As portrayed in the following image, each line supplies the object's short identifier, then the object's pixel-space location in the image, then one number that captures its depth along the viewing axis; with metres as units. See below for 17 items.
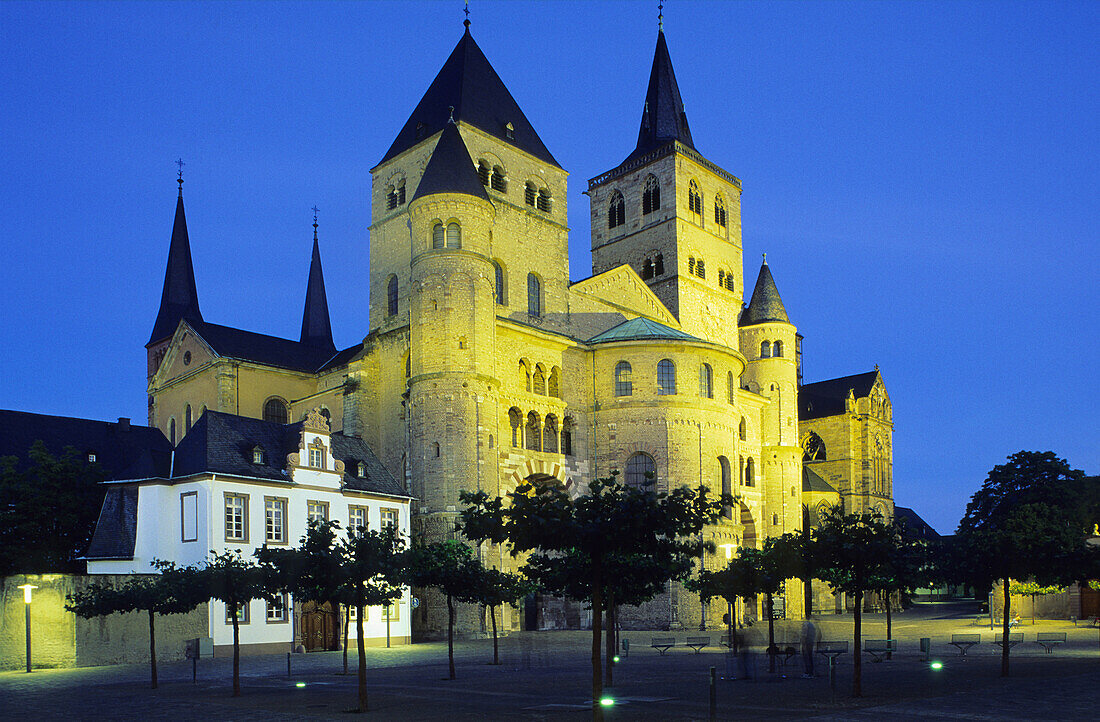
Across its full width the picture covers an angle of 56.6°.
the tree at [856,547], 24.34
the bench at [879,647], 33.39
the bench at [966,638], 46.91
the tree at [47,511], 43.31
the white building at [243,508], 40.25
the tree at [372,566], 23.38
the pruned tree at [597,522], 18.22
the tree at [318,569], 23.33
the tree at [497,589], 32.69
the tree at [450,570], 30.58
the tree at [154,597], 27.92
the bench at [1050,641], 35.84
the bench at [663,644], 38.99
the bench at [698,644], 39.79
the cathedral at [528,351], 49.66
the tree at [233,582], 25.44
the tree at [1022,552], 28.03
